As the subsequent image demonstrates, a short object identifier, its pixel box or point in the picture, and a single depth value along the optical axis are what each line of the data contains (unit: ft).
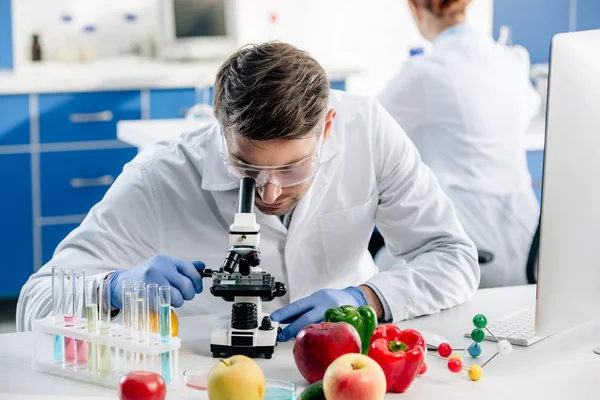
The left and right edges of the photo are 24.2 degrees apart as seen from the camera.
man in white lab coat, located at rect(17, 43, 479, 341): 7.34
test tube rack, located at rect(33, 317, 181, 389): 6.34
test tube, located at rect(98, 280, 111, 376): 6.44
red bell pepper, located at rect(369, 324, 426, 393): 6.28
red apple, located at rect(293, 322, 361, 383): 6.32
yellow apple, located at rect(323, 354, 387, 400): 5.86
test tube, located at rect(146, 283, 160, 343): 6.43
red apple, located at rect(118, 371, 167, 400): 5.95
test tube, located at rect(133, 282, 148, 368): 6.44
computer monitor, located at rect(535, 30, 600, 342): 6.35
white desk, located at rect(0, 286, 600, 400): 6.39
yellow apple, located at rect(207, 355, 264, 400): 5.89
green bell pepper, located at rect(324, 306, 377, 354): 6.60
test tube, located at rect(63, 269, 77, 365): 6.57
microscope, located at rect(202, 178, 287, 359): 6.71
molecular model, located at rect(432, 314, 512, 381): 6.55
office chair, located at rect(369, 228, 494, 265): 10.71
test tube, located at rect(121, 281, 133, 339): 6.48
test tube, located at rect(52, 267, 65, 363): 6.60
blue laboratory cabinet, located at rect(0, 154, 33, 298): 16.56
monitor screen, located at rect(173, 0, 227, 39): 18.75
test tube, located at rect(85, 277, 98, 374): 6.46
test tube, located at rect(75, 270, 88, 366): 6.53
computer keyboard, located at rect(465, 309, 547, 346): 7.18
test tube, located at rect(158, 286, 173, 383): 6.38
